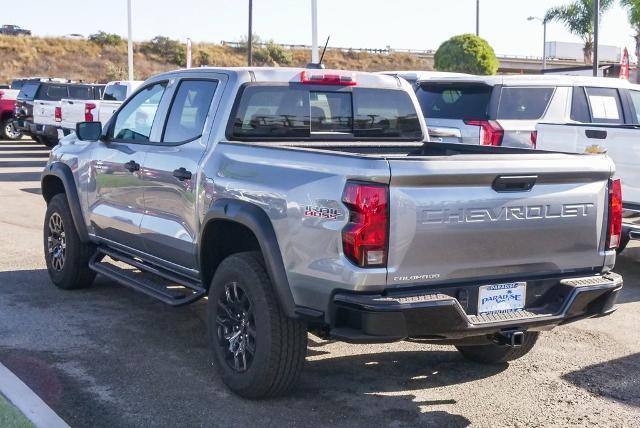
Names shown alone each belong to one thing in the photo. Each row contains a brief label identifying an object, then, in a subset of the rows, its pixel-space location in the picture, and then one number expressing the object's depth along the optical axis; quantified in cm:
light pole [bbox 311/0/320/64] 2439
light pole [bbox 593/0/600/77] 2653
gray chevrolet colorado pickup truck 455
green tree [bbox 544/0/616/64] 4762
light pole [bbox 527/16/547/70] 5341
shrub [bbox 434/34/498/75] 5444
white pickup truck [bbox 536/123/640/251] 860
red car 2636
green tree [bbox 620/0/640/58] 3822
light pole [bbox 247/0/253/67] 3739
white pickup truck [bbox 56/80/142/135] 1872
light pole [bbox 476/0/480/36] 5805
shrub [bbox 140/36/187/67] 7547
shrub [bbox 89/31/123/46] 7706
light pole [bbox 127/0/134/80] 3587
